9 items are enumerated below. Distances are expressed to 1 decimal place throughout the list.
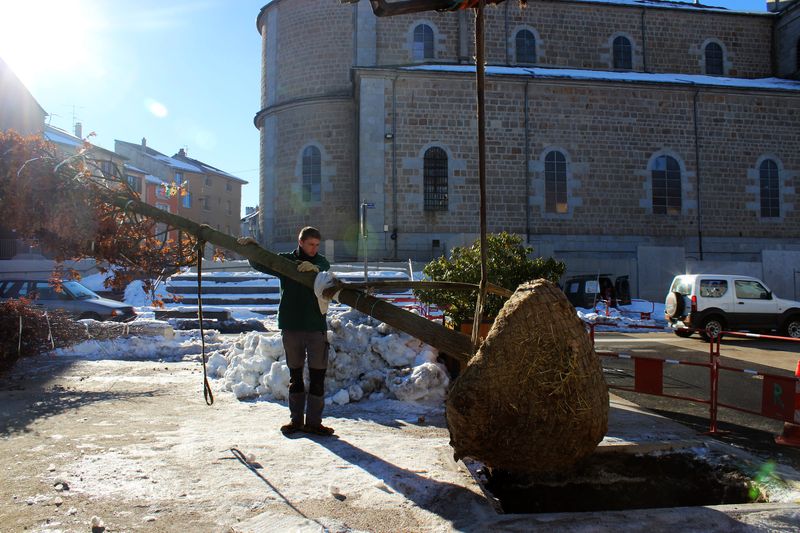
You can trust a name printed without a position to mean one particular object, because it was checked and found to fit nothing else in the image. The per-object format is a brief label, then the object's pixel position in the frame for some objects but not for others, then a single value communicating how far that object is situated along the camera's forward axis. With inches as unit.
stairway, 660.1
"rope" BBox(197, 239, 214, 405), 204.7
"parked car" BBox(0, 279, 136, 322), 512.7
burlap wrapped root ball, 130.6
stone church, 900.6
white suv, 586.2
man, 195.8
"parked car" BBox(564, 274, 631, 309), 781.3
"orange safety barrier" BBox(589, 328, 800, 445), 206.5
